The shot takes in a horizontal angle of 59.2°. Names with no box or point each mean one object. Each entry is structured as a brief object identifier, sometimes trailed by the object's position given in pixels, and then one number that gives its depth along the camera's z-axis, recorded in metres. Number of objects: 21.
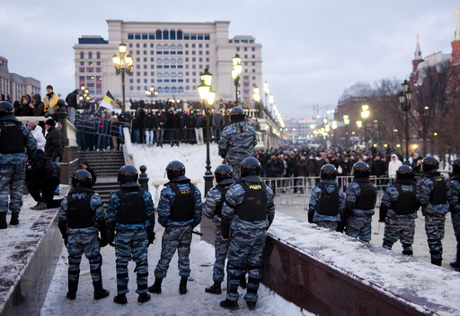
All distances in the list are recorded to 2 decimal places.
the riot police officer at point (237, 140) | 7.70
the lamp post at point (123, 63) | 20.80
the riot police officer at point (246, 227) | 5.26
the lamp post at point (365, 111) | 22.92
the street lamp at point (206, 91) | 12.56
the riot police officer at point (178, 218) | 5.87
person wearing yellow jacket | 13.28
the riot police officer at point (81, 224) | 5.54
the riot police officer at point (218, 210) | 5.94
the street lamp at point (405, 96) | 19.28
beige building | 115.81
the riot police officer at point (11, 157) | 6.27
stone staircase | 15.15
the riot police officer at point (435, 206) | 7.48
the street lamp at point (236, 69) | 14.69
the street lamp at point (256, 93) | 27.00
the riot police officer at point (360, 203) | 7.02
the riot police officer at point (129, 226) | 5.59
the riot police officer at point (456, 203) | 7.65
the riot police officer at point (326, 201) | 6.62
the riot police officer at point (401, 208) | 7.12
